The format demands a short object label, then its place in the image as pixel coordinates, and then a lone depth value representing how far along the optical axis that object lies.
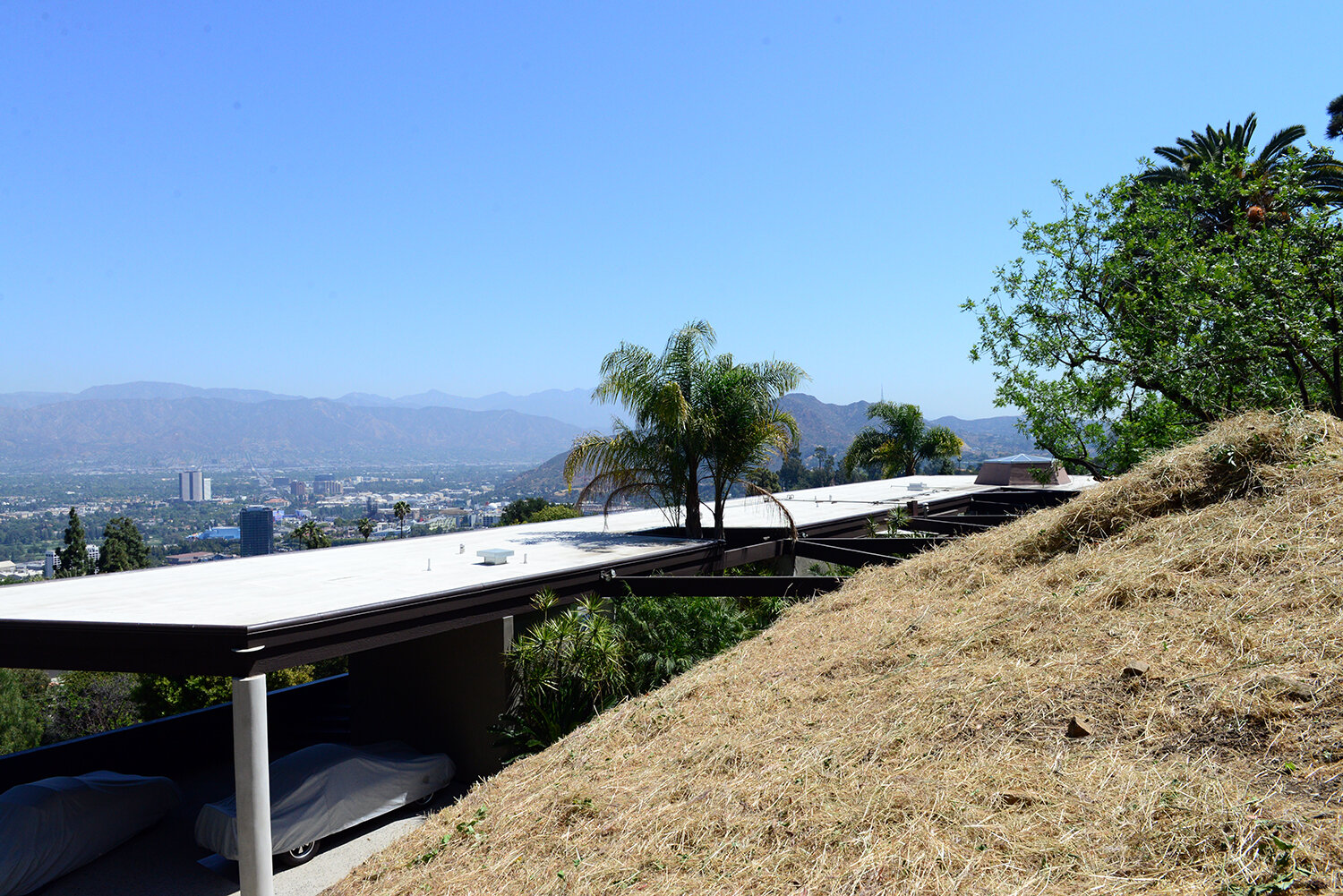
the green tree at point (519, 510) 46.72
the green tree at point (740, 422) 12.91
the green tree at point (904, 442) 36.66
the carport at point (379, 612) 6.75
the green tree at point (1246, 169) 12.19
